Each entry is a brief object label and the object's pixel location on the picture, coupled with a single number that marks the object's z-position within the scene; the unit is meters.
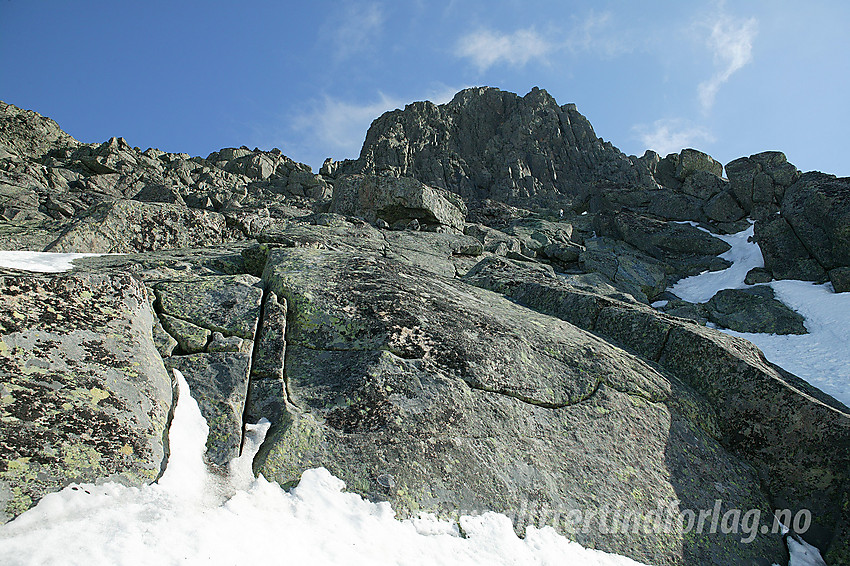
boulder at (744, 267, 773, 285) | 37.84
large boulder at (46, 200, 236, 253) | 13.15
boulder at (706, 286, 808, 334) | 29.33
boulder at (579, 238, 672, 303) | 35.31
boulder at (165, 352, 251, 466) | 6.05
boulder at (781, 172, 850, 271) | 34.19
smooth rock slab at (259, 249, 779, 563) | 6.33
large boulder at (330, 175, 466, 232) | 26.02
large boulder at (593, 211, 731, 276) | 49.03
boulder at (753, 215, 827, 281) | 36.12
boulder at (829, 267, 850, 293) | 31.56
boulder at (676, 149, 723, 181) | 70.38
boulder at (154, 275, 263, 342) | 7.96
